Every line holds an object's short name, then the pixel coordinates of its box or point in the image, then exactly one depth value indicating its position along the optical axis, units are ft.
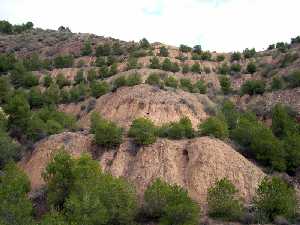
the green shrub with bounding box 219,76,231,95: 266.16
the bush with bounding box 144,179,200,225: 127.34
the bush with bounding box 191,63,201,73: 282.36
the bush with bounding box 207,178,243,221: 137.59
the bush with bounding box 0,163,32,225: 121.90
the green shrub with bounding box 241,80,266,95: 253.24
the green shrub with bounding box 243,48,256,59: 314.76
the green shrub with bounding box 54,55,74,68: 296.51
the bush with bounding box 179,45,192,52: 320.29
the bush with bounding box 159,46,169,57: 297.53
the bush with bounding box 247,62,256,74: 286.25
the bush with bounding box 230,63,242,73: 292.81
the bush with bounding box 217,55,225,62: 310.76
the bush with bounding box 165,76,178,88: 233.76
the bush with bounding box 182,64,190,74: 277.23
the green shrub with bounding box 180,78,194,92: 239.91
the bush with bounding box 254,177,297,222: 137.08
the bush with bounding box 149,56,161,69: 267.59
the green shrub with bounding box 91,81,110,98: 239.54
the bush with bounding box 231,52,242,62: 311.06
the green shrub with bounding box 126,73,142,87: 228.84
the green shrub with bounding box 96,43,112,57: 305.53
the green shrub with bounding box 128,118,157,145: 168.35
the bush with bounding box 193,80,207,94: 246.88
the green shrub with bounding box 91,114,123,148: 170.09
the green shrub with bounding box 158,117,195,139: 176.45
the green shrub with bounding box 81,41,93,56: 310.04
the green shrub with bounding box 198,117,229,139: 177.99
